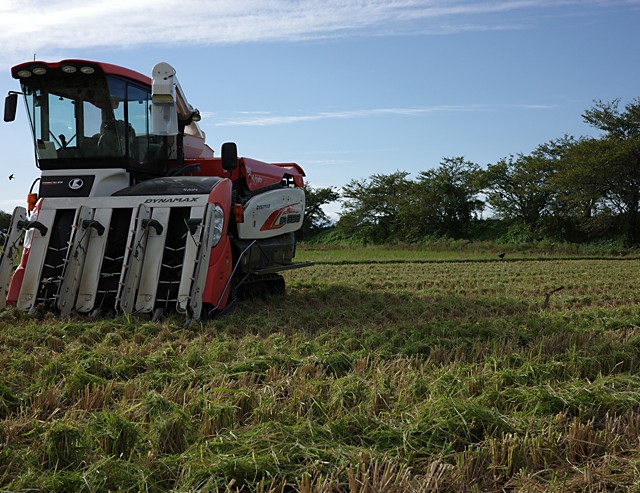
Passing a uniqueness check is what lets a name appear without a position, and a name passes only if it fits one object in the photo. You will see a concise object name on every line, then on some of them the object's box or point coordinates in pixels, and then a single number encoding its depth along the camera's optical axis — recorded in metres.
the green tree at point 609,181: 27.95
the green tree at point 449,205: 34.31
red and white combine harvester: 6.86
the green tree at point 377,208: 36.54
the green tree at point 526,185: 32.03
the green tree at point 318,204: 39.96
